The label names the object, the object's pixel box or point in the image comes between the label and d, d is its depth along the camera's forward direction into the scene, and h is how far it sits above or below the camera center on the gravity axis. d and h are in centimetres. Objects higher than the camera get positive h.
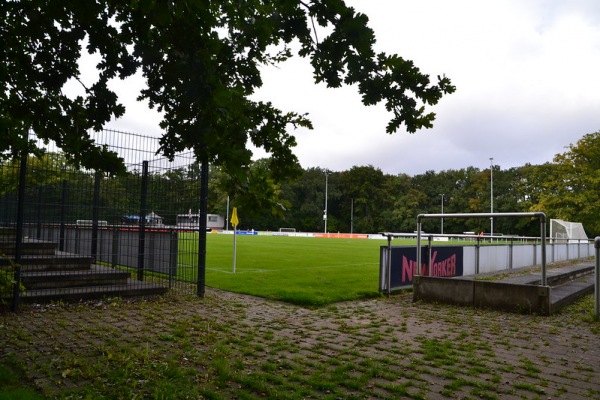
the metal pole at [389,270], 1011 -104
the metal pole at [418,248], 961 -54
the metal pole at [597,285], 765 -95
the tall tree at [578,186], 4500 +389
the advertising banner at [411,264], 1018 -97
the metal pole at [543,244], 775 -31
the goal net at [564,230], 2095 -19
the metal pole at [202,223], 948 -14
